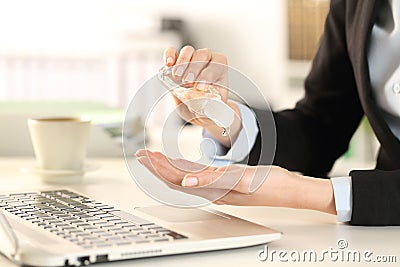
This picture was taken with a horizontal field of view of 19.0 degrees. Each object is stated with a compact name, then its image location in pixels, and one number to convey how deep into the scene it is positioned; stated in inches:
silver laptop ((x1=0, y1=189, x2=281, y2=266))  46.4
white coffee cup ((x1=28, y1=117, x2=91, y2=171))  65.4
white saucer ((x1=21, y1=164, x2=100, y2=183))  64.8
